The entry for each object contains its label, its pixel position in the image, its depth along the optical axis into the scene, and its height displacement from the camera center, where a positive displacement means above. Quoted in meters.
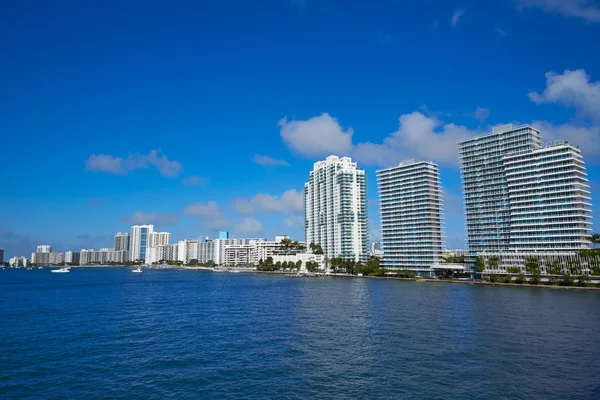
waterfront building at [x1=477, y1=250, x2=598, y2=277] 118.06 -3.52
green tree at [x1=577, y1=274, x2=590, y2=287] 114.25 -8.59
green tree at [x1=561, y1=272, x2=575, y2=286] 116.25 -8.66
